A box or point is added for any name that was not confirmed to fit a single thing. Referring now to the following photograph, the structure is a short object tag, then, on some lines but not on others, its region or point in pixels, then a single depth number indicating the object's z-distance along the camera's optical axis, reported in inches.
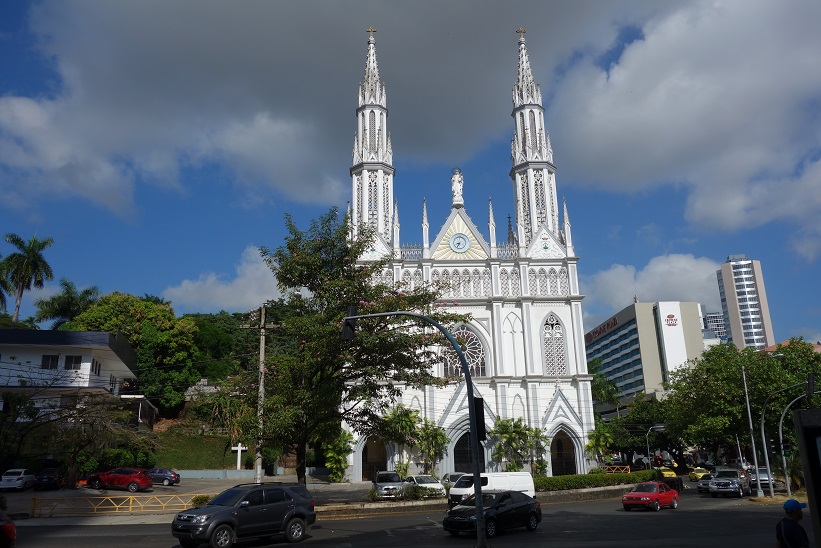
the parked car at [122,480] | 1304.1
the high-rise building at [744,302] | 7647.6
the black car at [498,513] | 669.3
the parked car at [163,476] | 1459.2
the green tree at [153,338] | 1988.2
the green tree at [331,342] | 905.5
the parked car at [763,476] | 1489.9
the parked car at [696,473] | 1995.4
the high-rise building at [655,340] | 4109.3
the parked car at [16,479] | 1293.1
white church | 1772.9
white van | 944.3
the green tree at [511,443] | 1679.4
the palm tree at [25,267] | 2186.3
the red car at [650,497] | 975.6
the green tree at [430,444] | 1663.4
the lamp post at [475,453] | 471.5
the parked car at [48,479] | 1327.5
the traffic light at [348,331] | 579.5
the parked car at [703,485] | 1364.4
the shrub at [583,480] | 1275.8
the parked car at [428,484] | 1092.5
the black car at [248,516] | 552.4
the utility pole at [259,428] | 910.2
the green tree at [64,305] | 2322.8
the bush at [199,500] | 871.1
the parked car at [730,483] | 1270.9
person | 317.1
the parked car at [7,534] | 455.5
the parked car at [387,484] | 1070.6
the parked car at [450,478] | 1279.5
